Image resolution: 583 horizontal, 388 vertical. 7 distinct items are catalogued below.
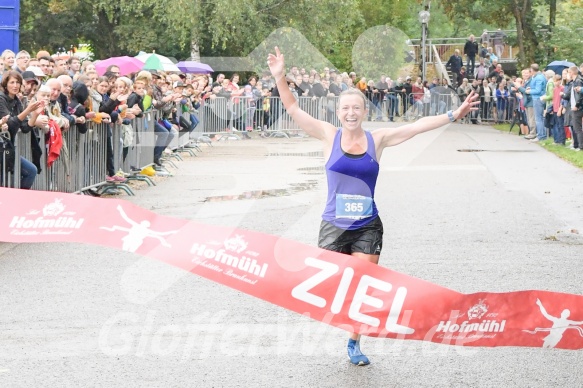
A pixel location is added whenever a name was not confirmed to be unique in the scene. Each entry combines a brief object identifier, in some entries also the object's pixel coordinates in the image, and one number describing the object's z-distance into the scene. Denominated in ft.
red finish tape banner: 19.51
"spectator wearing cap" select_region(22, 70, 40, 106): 45.98
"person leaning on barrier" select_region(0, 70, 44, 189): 39.45
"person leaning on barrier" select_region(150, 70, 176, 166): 69.26
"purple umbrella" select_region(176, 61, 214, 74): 138.72
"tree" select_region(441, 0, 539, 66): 154.51
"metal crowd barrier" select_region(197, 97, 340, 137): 105.29
